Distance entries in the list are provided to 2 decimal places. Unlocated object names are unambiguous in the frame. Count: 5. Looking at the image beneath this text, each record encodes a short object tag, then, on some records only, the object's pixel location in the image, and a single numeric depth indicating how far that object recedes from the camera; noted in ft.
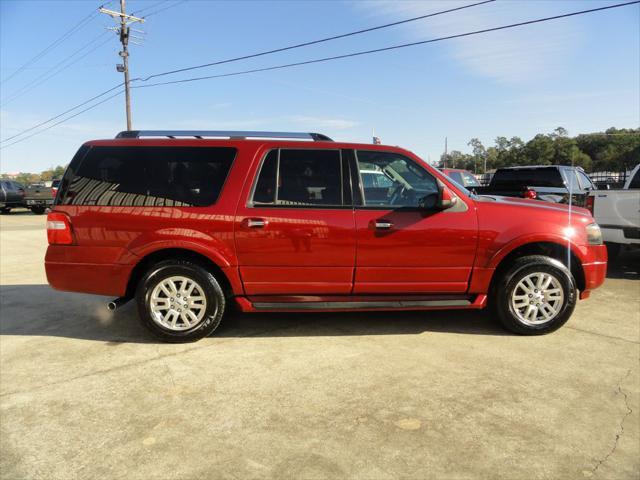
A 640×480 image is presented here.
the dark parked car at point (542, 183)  32.94
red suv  13.00
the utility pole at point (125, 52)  87.51
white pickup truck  21.72
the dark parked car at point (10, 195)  74.38
